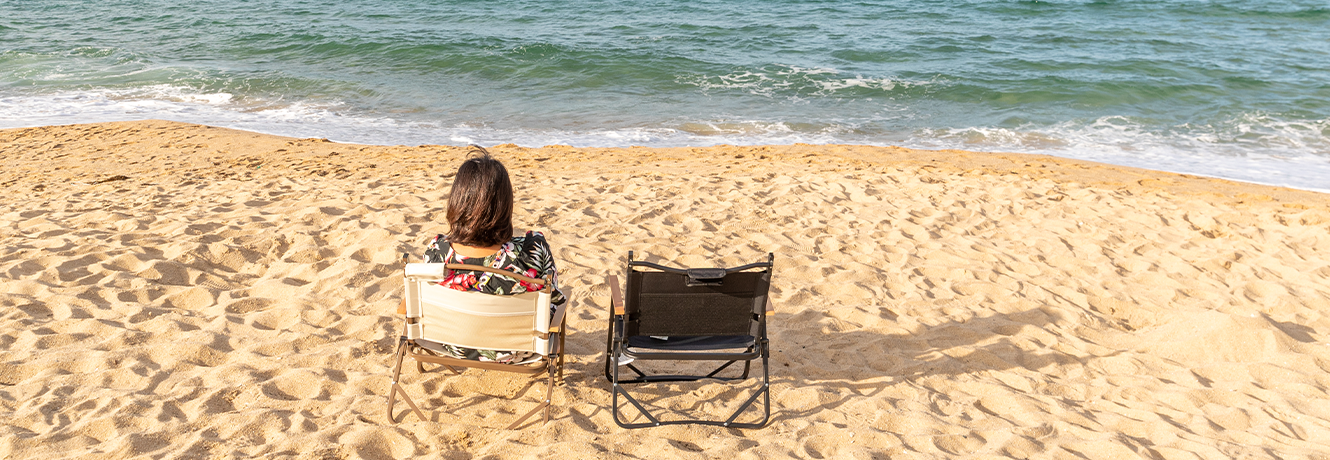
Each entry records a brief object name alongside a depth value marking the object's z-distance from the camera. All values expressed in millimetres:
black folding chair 3330
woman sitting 3191
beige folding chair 3184
